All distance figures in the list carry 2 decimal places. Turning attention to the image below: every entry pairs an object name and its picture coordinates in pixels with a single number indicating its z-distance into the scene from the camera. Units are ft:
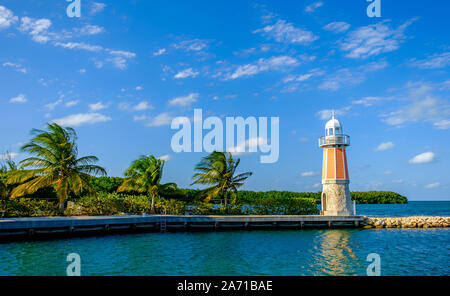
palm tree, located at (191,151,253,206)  106.83
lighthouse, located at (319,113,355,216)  97.60
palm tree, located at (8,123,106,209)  81.71
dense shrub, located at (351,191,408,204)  412.93
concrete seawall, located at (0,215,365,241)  63.52
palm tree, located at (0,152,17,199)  79.30
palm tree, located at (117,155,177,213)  99.71
